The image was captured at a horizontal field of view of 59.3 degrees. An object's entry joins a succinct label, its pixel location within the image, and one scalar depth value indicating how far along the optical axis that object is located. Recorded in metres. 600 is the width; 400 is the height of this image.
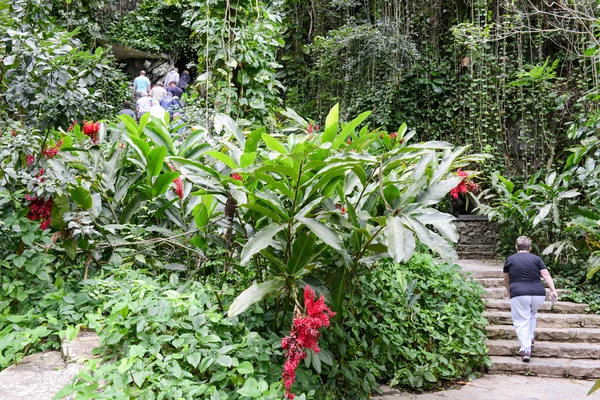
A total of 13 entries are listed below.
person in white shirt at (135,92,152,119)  9.92
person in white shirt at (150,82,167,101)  10.51
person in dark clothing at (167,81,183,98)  12.29
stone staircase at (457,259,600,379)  4.80
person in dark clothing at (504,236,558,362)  4.84
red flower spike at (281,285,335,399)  2.10
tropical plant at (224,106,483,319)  2.38
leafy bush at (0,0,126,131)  3.11
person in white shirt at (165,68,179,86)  12.80
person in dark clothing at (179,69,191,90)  14.30
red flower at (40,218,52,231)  2.93
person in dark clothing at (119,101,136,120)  10.21
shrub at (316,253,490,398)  3.33
